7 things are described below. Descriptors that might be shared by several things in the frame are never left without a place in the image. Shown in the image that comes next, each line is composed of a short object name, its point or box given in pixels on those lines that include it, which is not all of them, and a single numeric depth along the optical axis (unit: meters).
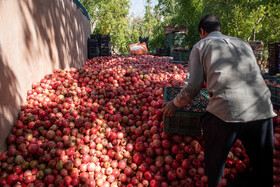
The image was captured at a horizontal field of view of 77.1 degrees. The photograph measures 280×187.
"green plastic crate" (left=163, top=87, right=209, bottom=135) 2.40
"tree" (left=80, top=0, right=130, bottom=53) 16.88
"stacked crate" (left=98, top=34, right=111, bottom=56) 10.64
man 1.66
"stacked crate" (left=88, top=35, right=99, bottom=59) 9.77
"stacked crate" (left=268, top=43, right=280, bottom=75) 6.70
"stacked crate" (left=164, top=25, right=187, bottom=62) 13.01
